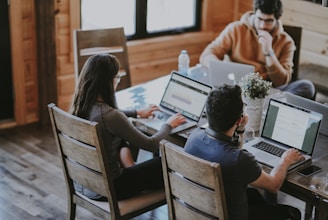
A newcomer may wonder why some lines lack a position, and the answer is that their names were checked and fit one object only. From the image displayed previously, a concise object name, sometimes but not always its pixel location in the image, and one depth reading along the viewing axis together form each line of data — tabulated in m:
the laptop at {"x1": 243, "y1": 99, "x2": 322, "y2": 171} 3.23
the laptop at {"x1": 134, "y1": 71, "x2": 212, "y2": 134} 3.61
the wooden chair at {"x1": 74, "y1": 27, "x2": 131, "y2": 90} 4.35
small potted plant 3.53
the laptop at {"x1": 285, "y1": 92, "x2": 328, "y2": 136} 3.50
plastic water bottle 4.36
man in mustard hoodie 4.51
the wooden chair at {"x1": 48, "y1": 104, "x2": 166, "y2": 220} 3.13
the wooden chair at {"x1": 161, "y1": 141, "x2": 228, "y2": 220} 2.75
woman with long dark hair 3.27
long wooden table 2.96
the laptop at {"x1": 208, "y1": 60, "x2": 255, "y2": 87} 3.91
